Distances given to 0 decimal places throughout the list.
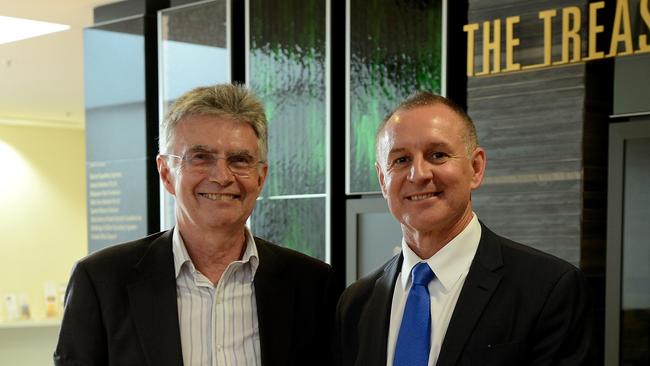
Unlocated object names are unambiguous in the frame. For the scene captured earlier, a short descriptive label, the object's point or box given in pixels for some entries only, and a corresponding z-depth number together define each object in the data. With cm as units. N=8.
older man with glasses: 216
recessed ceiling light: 629
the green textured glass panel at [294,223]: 494
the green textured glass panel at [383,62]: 434
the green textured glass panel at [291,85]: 491
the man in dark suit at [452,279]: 188
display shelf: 964
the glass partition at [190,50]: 548
